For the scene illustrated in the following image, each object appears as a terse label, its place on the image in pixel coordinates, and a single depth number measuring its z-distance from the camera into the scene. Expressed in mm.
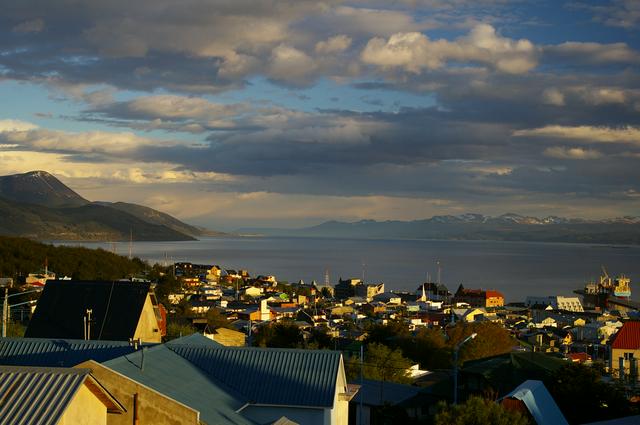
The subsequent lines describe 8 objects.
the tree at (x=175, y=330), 38175
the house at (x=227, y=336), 44819
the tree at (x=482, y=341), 39938
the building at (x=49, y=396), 11461
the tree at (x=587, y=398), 22875
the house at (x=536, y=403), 19938
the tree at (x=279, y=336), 42141
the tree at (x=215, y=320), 52844
